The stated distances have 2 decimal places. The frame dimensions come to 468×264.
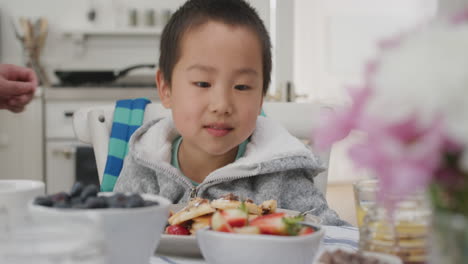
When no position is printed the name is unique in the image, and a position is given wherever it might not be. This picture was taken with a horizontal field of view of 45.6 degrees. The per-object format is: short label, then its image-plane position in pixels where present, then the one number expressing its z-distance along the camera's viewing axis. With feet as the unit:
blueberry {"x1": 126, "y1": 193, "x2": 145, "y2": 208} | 1.75
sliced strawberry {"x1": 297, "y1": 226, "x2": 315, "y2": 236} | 1.97
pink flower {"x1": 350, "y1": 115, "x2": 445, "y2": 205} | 0.96
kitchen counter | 9.23
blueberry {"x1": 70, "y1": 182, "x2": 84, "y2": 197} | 1.92
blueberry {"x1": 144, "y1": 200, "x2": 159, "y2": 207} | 1.83
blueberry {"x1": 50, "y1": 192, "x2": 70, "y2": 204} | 1.83
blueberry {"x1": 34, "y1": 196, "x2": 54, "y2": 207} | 1.78
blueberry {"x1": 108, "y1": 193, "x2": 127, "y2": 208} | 1.74
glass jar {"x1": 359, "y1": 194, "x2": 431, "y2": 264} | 1.68
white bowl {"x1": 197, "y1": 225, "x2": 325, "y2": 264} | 1.82
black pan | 9.76
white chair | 4.56
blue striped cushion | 4.49
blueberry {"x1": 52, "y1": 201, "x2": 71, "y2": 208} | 1.77
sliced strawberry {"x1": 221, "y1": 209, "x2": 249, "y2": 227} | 1.98
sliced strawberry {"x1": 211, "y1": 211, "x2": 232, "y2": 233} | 1.93
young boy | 3.81
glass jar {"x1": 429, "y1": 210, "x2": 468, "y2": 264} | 1.01
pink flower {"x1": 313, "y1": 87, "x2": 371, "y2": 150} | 1.10
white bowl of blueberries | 1.69
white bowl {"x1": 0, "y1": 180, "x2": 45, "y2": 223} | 1.90
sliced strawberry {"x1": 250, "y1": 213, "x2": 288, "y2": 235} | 1.93
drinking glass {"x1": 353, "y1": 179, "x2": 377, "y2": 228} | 2.02
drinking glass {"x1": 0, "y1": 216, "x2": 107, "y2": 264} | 1.25
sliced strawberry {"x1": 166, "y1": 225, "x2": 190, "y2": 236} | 2.37
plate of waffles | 2.22
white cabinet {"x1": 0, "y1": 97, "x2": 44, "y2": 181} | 9.20
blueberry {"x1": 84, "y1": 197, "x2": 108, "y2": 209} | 1.73
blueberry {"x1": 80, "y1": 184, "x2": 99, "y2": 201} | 1.84
